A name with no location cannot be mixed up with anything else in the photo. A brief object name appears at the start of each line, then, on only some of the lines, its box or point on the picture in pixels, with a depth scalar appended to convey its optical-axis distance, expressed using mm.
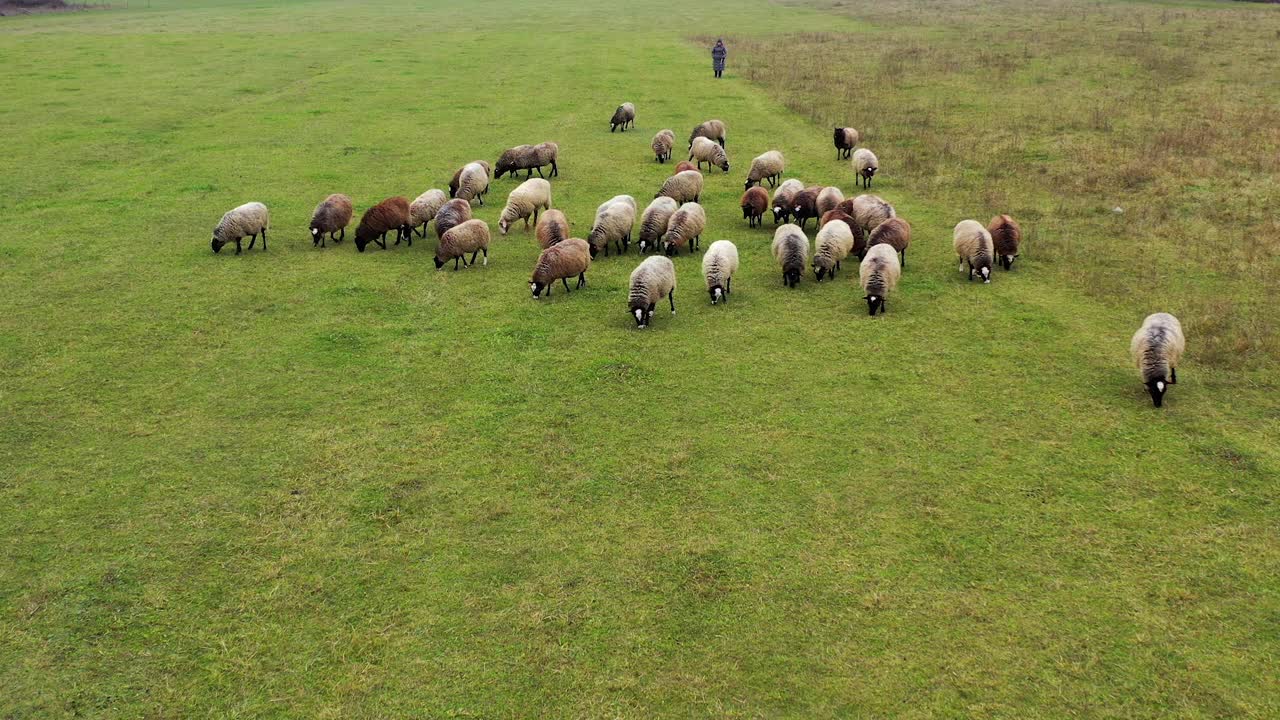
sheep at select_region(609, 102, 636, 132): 32625
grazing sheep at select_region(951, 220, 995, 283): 17484
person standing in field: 43969
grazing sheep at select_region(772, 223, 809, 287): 17375
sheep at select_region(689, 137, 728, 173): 26453
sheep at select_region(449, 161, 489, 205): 22641
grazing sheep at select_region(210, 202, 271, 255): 19312
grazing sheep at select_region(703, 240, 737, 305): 16516
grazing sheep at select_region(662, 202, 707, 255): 18781
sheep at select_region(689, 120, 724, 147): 29219
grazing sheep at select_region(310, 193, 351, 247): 19766
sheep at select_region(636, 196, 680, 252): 19125
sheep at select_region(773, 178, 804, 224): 20719
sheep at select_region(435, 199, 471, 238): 19328
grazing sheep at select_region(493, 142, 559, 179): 25547
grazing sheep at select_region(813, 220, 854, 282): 17688
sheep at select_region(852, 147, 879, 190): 24141
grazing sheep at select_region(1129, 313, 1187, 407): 12555
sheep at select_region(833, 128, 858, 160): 27562
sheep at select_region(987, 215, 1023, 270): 18000
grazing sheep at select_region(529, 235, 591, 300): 16812
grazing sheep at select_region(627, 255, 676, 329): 15469
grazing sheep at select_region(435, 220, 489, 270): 18328
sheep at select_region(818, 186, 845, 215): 20228
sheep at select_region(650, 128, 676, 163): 27438
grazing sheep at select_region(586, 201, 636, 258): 18734
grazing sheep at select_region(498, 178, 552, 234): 20703
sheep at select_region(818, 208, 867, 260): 18484
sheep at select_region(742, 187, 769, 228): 21078
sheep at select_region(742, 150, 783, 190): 23961
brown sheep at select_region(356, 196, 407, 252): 19516
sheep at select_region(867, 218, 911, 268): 17656
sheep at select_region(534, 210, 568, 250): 18672
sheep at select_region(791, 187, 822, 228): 20359
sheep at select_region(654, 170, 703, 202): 21984
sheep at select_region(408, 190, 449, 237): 20172
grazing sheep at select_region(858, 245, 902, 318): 15966
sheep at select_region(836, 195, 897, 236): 19047
